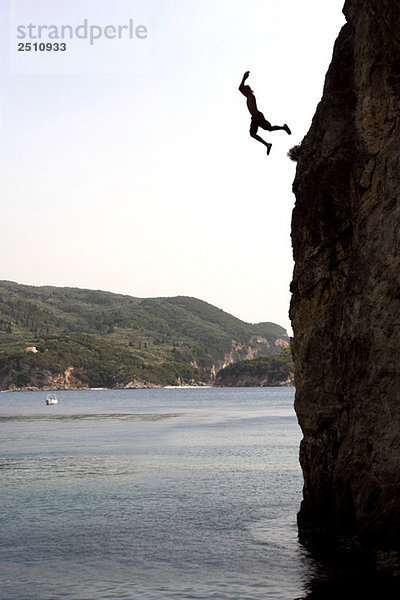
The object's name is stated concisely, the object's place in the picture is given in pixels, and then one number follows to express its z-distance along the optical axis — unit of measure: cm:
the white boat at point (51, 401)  16015
